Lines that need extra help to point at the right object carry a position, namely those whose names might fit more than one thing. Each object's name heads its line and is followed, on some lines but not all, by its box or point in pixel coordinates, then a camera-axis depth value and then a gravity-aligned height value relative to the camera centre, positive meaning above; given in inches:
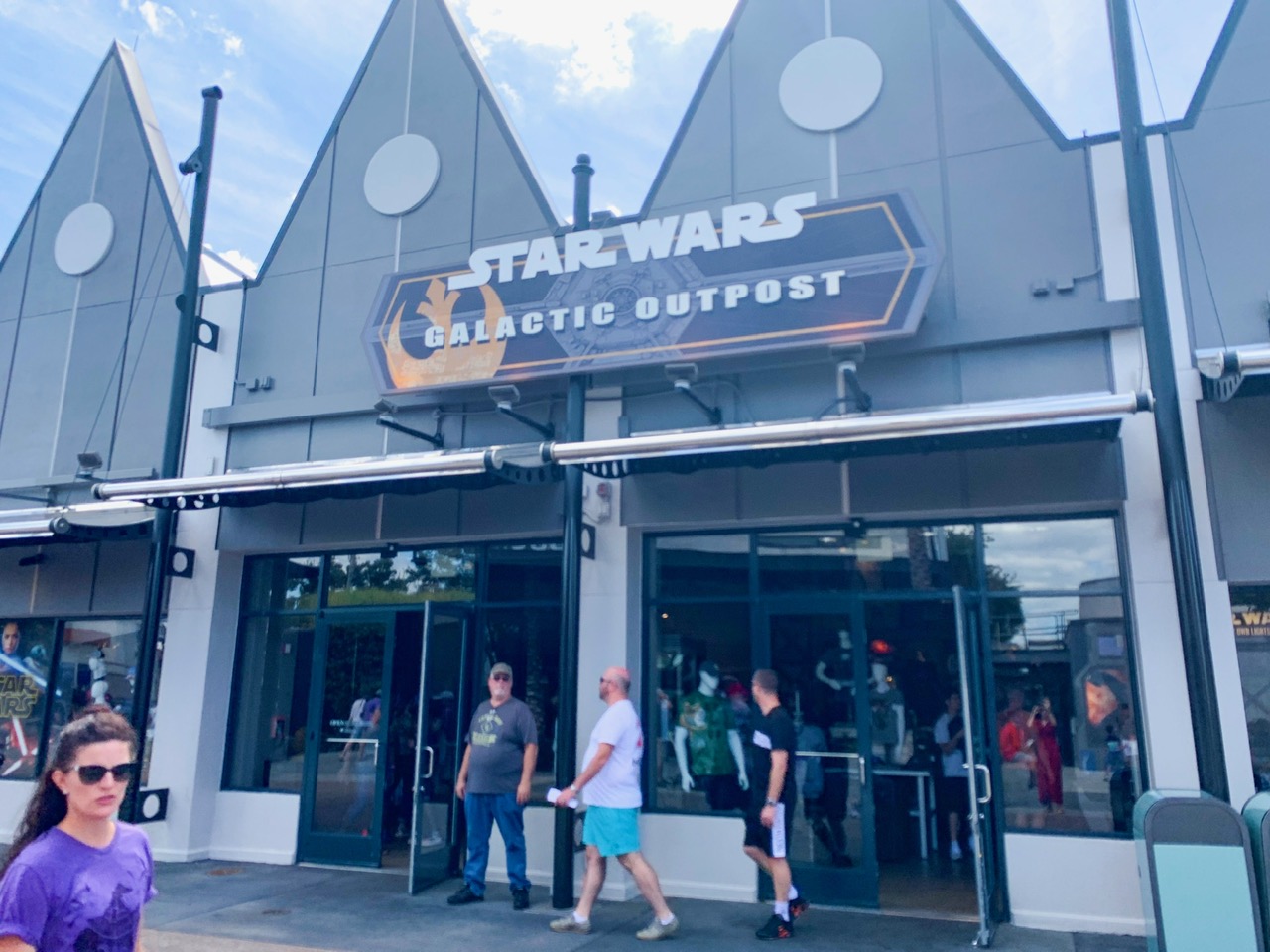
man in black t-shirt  266.7 -24.3
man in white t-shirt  272.1 -25.9
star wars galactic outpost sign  309.7 +139.8
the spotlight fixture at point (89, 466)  416.5 +102.5
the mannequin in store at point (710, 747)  324.2 -10.8
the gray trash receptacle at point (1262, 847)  206.7 -26.9
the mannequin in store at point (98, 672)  425.1 +16.1
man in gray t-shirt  302.2 -20.8
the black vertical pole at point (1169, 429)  231.3 +69.6
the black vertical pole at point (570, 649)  297.9 +20.1
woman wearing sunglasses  106.6 -16.6
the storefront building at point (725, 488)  293.3 +73.9
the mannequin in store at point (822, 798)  307.1 -25.9
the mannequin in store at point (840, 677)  319.3 +12.0
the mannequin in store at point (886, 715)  325.7 -0.1
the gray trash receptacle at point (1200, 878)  204.8 -33.3
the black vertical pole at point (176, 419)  374.3 +116.6
